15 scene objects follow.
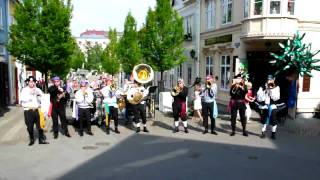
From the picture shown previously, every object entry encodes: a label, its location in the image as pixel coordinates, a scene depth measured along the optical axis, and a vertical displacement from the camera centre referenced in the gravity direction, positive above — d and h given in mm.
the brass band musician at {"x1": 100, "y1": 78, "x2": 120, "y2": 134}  11227 -1145
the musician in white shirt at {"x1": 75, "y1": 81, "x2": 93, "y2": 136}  10586 -1049
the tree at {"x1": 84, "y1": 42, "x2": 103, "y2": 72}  74062 +2088
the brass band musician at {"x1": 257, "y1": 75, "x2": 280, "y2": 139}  10477 -1136
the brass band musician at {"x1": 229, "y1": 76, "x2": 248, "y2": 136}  10555 -997
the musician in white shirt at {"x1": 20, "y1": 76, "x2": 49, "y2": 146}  9289 -973
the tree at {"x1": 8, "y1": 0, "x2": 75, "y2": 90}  16344 +1619
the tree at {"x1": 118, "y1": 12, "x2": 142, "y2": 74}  31297 +1926
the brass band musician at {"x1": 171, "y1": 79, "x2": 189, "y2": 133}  11047 -1114
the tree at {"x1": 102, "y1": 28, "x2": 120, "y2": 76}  41906 +1300
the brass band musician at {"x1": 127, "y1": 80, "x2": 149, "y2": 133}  11102 -1069
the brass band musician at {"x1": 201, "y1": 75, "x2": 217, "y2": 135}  10891 -1023
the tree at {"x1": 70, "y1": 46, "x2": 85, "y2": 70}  59388 +1479
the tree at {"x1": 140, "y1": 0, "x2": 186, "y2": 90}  18562 +1593
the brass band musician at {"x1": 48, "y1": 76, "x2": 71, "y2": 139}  10258 -1022
